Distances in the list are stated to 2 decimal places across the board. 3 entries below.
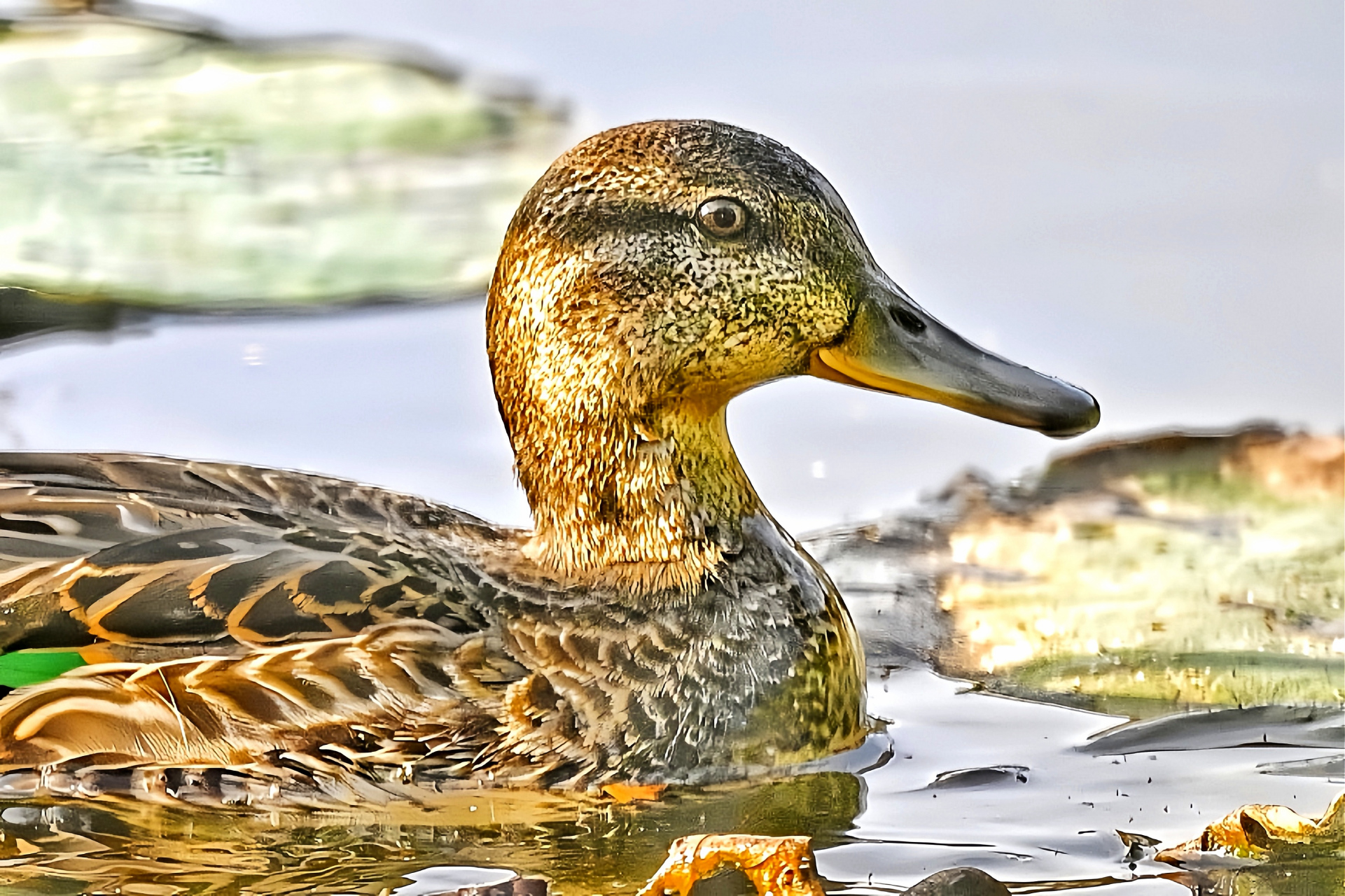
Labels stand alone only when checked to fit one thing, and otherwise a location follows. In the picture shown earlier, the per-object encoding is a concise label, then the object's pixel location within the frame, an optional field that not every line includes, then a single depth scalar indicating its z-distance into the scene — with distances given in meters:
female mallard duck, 7.90
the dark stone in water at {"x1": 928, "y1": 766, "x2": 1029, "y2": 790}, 8.49
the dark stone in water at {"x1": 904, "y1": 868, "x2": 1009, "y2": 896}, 6.66
